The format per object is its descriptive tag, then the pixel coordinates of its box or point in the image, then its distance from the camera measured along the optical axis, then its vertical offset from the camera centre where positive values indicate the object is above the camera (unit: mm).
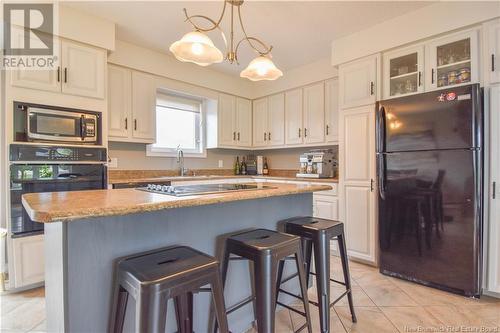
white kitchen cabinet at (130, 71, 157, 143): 3219 +723
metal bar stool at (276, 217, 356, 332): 1598 -525
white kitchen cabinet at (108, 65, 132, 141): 3010 +727
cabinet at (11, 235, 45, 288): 2162 -808
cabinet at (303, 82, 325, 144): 3684 +733
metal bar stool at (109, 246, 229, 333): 919 -444
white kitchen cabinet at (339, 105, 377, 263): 2811 -169
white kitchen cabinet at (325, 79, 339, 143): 3521 +734
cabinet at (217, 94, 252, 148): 4203 +717
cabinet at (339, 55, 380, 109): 2814 +920
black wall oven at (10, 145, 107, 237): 2158 -73
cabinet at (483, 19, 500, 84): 2090 +917
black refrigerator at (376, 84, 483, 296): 2098 -201
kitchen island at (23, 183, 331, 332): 1040 -340
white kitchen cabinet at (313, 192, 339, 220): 3178 -524
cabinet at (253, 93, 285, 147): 4215 +725
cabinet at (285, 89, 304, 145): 3953 +728
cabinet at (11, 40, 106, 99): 2289 +833
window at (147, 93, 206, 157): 3801 +583
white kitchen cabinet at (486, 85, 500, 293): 2074 -241
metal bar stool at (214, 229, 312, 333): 1254 -486
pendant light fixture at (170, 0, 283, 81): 1625 +745
